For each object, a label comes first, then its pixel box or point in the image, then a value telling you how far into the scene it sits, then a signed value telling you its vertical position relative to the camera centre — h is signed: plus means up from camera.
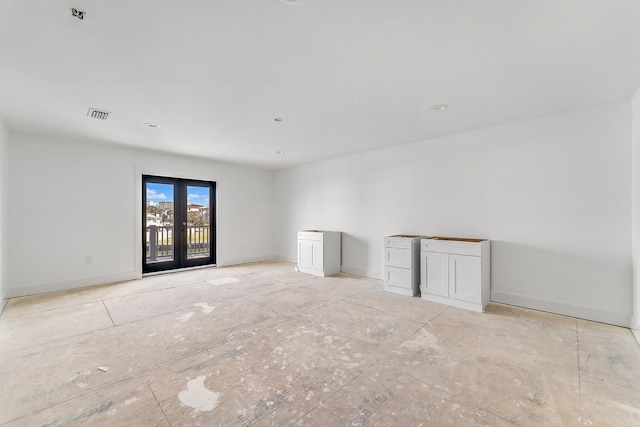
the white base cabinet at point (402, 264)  4.18 -0.81
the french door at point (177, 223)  5.55 -0.22
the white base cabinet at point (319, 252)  5.47 -0.82
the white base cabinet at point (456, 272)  3.54 -0.81
